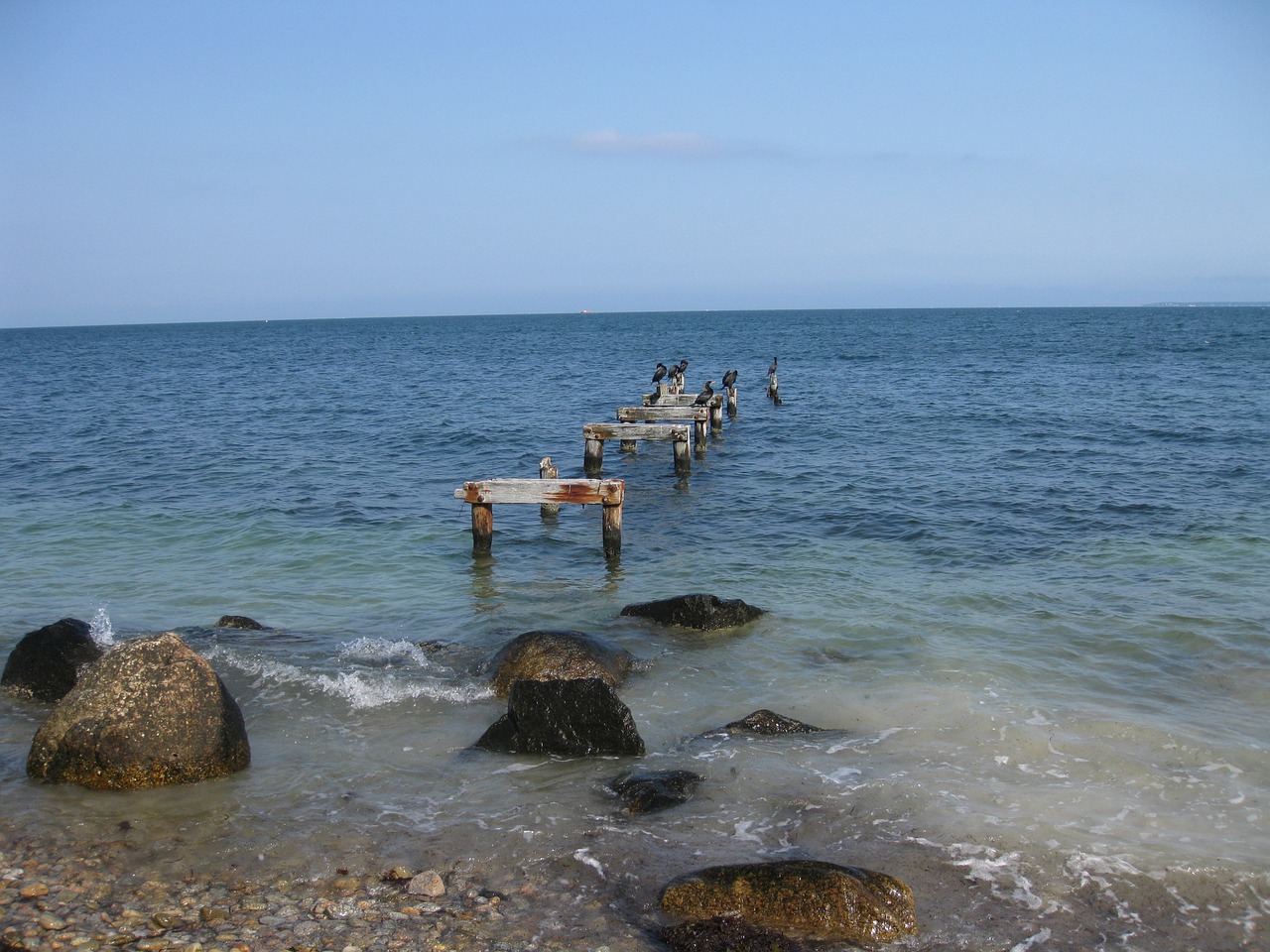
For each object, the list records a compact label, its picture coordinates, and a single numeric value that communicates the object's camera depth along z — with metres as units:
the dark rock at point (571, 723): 8.00
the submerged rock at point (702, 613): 11.30
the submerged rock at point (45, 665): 9.27
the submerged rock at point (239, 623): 11.34
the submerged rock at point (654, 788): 7.02
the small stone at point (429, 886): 5.88
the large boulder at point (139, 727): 7.26
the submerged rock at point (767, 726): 8.40
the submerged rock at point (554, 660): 9.40
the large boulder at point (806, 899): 5.43
